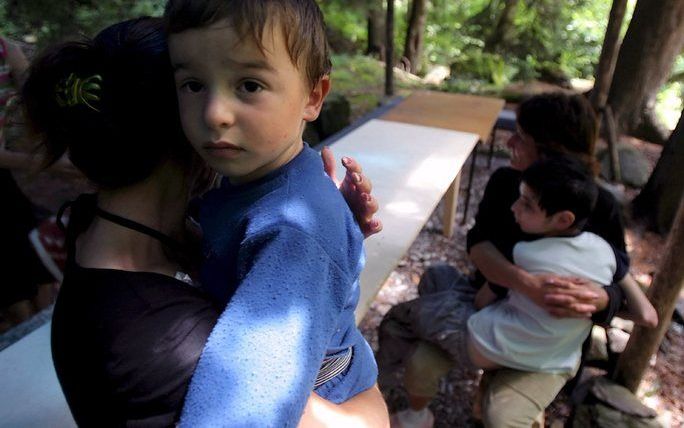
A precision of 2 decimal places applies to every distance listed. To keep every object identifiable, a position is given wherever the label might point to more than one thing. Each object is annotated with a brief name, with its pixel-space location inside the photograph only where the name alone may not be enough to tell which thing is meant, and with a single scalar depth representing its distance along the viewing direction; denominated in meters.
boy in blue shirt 0.67
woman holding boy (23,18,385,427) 0.76
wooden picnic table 3.50
